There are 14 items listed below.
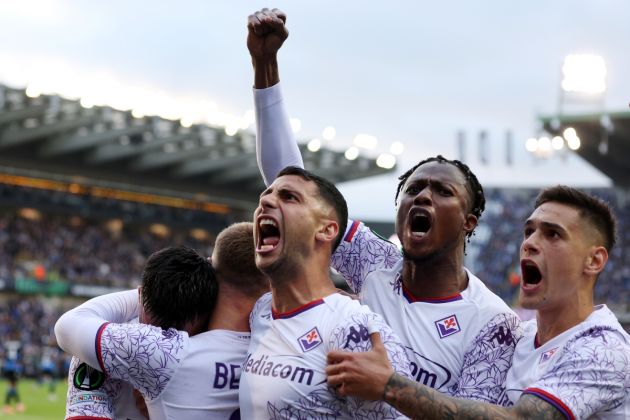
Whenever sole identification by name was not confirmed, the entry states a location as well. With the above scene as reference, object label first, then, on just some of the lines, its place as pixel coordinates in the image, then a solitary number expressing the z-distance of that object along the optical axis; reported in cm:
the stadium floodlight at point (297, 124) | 4068
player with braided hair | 349
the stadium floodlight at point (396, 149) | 4552
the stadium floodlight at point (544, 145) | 3962
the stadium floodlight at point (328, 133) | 4228
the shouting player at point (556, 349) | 308
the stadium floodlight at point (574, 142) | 3562
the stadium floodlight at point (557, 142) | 3644
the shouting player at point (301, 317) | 323
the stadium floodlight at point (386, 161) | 4525
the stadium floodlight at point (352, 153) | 4375
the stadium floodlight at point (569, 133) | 3525
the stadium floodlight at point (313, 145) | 4188
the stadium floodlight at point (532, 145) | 3997
